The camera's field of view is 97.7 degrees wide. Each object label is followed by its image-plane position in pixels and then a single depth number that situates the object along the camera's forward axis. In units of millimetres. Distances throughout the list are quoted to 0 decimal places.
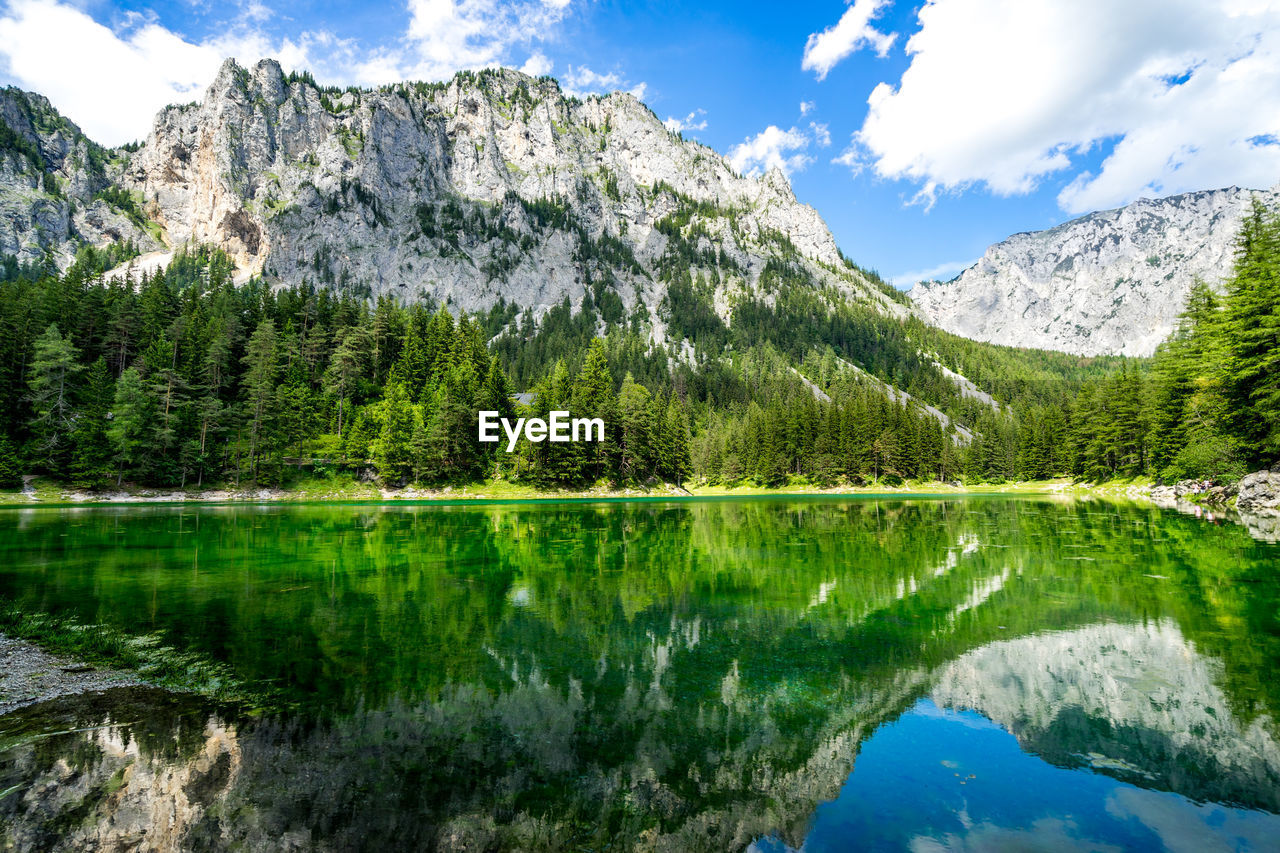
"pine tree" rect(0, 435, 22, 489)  50000
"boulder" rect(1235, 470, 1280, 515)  34469
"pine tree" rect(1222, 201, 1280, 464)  34659
